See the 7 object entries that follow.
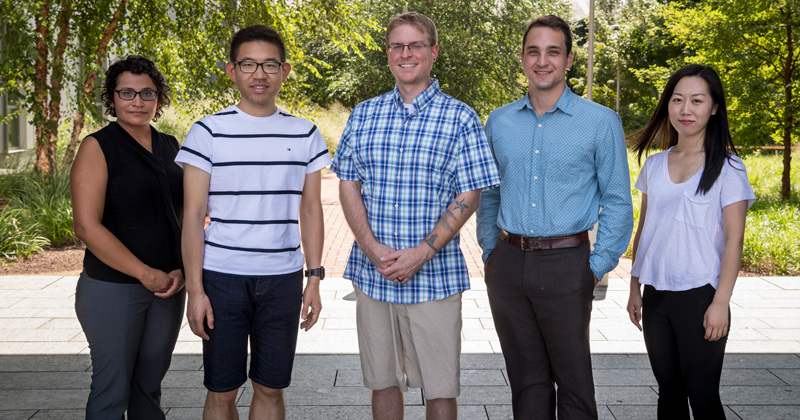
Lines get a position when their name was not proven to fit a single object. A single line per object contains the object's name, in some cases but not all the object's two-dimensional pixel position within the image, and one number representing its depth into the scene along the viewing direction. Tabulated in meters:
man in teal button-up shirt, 3.16
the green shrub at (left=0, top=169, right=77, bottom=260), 8.80
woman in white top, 3.03
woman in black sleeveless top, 2.94
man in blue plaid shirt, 3.09
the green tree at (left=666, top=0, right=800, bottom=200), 12.81
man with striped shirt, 2.99
